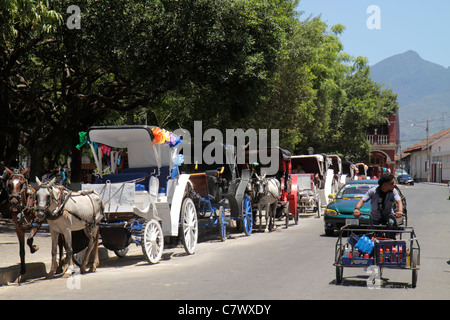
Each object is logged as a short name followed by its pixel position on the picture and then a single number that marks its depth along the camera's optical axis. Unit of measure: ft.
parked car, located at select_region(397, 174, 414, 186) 239.91
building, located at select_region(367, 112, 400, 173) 248.73
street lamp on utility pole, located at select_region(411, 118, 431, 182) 289.45
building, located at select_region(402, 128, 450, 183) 287.07
